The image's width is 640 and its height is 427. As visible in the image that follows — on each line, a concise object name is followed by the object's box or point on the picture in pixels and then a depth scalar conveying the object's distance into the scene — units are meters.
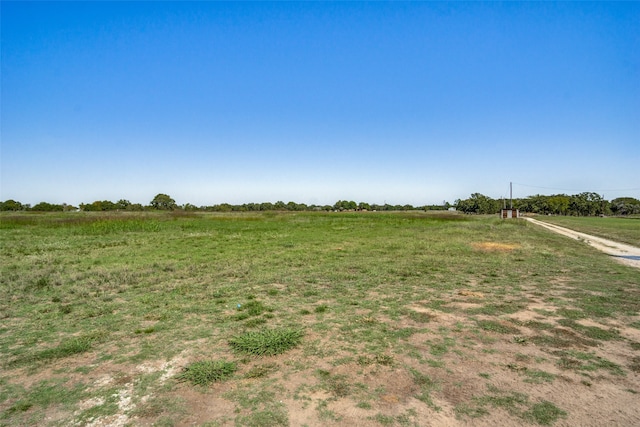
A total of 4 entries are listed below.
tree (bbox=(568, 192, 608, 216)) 113.50
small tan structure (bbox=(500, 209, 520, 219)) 56.22
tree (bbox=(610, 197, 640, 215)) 124.75
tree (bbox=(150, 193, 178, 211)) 121.45
